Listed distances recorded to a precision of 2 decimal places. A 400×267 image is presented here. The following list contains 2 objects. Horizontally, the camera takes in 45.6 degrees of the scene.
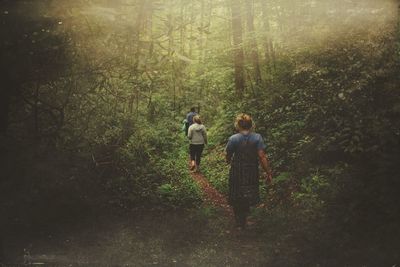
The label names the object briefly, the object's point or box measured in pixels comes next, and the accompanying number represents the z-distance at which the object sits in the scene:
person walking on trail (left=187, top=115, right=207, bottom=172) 14.72
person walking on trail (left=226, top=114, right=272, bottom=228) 9.01
